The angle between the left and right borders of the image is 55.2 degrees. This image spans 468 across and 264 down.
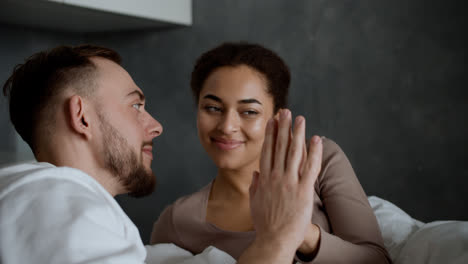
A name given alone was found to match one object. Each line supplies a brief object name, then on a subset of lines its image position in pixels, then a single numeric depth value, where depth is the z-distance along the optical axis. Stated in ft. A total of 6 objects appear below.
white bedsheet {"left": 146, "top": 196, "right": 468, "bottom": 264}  3.23
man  1.95
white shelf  7.33
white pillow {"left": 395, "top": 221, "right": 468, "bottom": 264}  3.15
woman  4.03
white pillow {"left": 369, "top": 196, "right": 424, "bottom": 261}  4.29
